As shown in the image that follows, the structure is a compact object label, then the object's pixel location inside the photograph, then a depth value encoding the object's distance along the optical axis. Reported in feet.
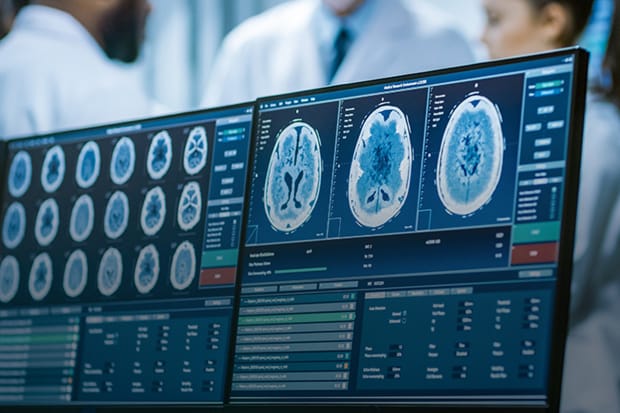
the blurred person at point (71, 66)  11.78
